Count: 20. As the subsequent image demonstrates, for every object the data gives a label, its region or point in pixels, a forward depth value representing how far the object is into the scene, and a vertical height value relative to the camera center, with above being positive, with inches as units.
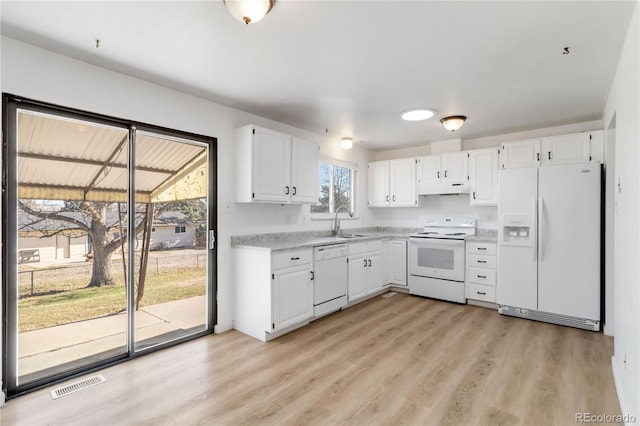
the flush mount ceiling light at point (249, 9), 65.6 +42.6
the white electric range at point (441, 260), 176.7 -26.7
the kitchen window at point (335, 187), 194.2 +17.2
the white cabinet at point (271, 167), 135.3 +21.0
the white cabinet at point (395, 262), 199.9 -30.4
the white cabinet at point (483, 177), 175.3 +20.3
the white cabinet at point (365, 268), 169.6 -30.9
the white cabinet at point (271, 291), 126.4 -32.0
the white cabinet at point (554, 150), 144.1 +30.6
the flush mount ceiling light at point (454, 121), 148.2 +42.7
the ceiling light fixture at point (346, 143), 186.2 +41.1
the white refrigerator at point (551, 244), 136.4 -13.6
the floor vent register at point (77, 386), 89.1 -50.0
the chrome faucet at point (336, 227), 193.5 -8.2
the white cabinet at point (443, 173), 186.1 +24.4
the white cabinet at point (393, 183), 206.1 +20.2
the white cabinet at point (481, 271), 167.9 -30.8
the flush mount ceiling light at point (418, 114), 141.3 +44.8
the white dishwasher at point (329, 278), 146.8 -31.2
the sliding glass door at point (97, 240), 91.3 -9.1
